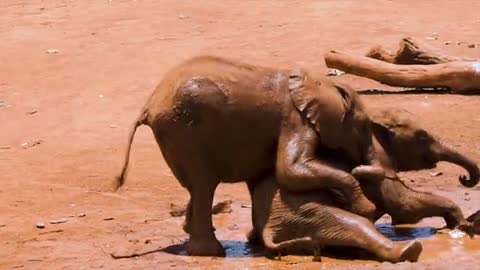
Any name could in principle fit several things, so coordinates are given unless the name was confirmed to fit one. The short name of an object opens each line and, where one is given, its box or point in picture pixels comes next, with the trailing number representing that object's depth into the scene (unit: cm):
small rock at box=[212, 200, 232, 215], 1891
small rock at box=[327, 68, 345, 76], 2880
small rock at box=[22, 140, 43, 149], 2467
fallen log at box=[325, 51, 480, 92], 2614
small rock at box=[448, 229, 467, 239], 1669
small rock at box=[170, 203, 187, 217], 1873
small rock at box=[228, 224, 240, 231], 1784
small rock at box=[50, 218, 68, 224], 1873
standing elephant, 1548
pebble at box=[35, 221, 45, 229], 1841
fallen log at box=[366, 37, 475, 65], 2662
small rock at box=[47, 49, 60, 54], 3453
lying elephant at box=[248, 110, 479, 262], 1540
